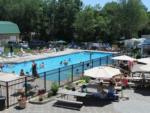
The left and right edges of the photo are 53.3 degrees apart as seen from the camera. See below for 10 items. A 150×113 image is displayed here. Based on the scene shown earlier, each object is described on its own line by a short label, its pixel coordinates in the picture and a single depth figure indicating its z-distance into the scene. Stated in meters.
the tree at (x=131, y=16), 25.23
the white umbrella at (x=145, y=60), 10.34
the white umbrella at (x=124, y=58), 11.97
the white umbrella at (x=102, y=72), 8.02
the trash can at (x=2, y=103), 7.47
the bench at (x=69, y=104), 7.57
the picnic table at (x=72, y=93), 7.95
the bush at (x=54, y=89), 8.82
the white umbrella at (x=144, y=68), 9.18
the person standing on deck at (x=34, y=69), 11.53
